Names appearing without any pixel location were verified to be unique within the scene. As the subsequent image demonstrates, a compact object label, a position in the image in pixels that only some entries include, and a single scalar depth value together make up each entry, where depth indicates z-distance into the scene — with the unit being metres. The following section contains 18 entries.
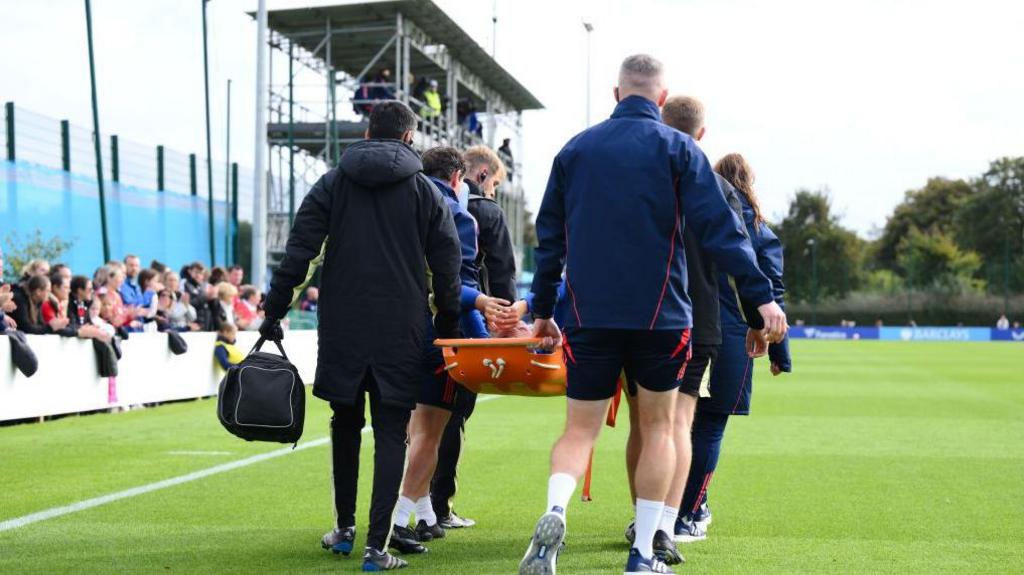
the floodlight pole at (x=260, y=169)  23.06
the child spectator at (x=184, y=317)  17.12
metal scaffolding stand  36.84
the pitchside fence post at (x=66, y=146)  24.47
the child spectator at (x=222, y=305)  17.88
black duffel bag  5.57
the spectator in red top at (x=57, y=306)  13.37
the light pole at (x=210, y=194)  29.08
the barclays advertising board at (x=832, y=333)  69.56
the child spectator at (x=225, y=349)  17.36
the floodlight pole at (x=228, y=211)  31.04
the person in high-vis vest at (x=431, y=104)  36.19
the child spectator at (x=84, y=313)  13.73
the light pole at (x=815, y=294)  76.56
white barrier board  12.63
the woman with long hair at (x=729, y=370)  6.14
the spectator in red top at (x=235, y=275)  19.66
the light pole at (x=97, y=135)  20.53
